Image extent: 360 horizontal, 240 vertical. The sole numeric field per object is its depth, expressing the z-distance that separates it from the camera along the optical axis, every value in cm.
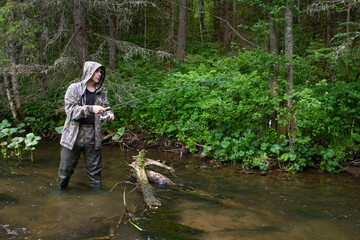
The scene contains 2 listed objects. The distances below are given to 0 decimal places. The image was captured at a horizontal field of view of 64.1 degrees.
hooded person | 450
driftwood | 448
